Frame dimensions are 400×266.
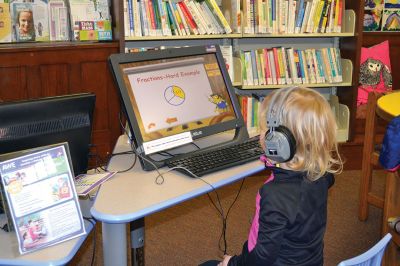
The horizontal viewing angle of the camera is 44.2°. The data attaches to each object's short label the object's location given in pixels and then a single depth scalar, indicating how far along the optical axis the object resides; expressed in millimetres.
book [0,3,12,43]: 3146
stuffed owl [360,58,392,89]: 3748
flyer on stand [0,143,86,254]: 1181
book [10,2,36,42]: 3197
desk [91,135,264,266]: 1289
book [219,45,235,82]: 3367
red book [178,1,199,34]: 3219
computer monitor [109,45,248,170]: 1609
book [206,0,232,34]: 3256
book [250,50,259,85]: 3436
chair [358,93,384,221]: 2730
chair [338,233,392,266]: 1062
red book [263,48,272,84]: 3463
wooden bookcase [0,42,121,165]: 3012
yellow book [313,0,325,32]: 3471
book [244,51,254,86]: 3414
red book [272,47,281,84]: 3482
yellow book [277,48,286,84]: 3490
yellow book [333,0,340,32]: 3521
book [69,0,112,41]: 3273
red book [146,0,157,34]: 3176
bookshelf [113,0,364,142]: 3377
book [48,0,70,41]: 3270
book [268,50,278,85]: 3473
